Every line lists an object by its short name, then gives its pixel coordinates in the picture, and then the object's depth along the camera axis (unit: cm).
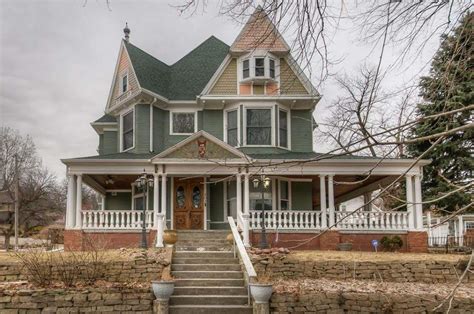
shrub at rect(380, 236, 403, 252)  1778
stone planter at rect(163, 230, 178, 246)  1562
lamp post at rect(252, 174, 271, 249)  1617
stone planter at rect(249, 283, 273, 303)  1104
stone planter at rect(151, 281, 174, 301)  1135
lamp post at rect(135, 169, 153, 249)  1638
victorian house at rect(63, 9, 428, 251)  1825
